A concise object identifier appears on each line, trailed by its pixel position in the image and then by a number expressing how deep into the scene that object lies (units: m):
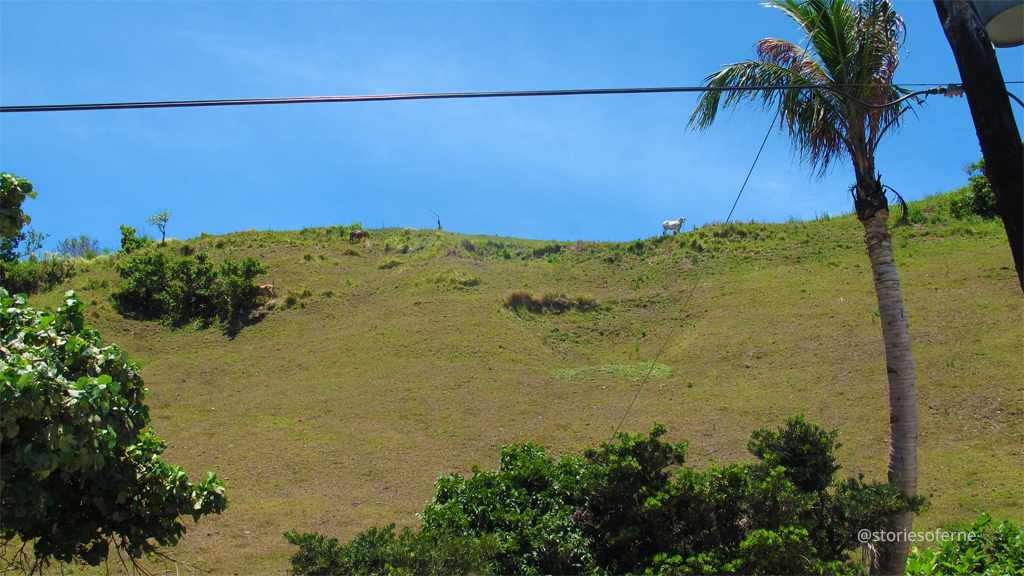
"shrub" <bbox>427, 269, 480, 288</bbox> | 29.47
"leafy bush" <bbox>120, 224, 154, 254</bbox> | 38.61
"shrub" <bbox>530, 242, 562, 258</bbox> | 37.00
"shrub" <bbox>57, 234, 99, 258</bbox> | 48.00
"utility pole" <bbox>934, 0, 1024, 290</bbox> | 3.62
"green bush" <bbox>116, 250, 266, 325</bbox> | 27.66
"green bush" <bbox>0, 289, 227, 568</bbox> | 4.11
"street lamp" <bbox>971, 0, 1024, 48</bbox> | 3.79
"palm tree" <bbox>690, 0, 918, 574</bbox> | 6.57
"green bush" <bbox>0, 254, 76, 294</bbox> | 29.23
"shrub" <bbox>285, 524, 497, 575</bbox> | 5.48
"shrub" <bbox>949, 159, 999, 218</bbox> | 28.58
